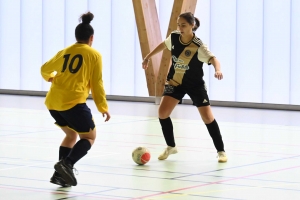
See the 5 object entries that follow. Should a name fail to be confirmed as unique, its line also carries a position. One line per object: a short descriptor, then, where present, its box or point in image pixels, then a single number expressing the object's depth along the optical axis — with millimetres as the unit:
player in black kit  13955
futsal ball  13417
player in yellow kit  10994
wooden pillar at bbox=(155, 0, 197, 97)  26122
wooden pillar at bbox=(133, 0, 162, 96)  27519
